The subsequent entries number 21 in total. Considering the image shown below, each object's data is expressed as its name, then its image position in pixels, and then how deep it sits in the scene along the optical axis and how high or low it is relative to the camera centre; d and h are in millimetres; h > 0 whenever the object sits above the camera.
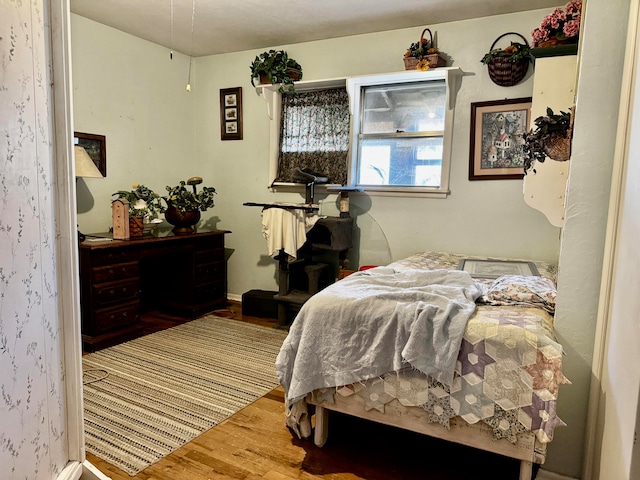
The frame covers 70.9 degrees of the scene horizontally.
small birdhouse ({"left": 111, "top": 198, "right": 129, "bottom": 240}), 3371 -290
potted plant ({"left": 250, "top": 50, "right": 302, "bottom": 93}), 3887 +1016
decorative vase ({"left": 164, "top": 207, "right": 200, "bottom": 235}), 3889 -312
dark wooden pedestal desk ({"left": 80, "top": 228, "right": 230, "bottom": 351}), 3125 -802
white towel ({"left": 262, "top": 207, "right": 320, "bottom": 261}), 3484 -326
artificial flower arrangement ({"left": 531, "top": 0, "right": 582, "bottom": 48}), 2219 +842
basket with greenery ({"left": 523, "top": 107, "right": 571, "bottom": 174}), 1955 +254
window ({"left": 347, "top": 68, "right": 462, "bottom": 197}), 3514 +476
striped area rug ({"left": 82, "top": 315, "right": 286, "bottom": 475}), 2092 -1190
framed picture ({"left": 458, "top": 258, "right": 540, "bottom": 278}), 2598 -462
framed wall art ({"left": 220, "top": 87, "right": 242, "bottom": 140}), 4344 +692
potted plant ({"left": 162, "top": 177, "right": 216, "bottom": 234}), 3893 -208
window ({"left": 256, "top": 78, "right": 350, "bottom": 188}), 3852 +460
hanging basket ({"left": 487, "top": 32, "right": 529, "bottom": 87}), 3113 +860
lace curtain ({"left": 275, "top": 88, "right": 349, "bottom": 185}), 3865 +470
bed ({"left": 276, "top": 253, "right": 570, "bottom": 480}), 1605 -656
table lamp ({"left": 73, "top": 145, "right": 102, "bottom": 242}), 3193 +97
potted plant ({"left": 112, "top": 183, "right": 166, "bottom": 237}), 3496 -216
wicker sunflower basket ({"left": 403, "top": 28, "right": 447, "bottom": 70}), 3295 +967
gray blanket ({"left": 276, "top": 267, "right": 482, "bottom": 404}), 1713 -582
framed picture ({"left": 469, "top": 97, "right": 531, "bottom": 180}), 3211 +398
